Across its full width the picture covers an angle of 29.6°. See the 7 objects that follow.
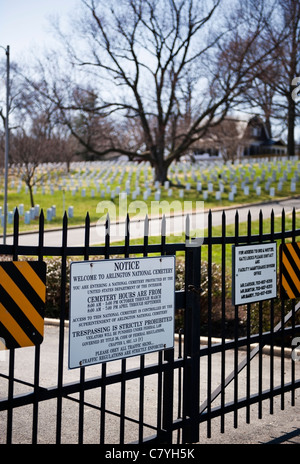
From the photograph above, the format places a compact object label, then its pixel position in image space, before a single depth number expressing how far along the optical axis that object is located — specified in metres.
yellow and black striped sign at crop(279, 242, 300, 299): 5.65
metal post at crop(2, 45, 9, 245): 17.70
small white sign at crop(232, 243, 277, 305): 5.05
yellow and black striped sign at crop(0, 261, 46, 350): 3.53
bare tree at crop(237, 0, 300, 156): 34.66
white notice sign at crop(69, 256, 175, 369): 3.84
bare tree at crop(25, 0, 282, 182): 35.72
